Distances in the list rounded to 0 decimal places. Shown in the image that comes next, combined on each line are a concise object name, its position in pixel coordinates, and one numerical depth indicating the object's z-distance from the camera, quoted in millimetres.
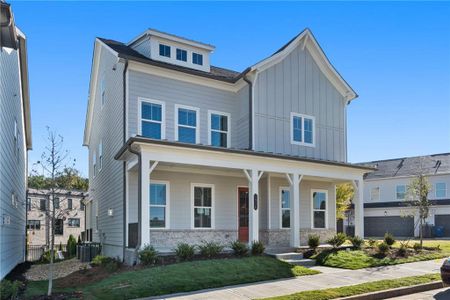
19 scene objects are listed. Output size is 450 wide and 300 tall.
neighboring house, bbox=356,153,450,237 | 36406
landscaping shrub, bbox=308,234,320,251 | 15656
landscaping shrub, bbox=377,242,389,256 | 15445
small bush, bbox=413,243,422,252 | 16900
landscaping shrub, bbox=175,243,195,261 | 13078
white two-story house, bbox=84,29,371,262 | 15109
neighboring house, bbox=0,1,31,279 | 11235
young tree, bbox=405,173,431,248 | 20297
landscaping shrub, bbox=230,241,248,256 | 14008
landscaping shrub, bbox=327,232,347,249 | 16469
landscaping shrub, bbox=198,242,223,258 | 13648
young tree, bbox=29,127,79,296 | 10058
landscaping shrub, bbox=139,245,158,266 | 12414
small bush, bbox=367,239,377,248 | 17220
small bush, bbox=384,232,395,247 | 16906
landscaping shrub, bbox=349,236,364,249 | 16719
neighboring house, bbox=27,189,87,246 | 39381
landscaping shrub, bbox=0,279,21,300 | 9125
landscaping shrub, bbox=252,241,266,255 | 14422
